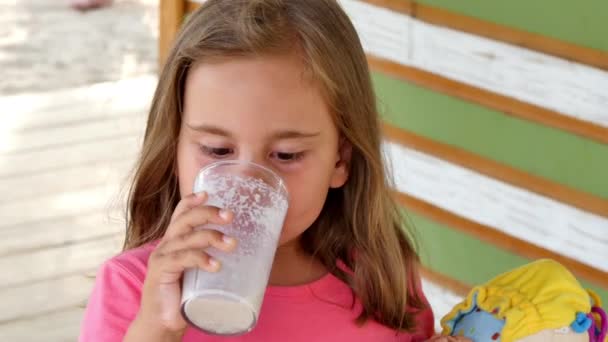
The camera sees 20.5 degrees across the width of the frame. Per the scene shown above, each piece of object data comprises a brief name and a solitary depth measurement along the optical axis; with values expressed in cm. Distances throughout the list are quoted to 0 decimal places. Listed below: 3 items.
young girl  126
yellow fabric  134
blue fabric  137
